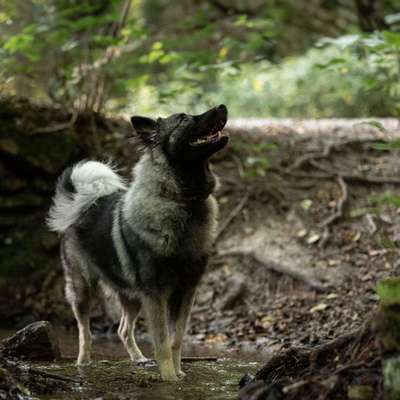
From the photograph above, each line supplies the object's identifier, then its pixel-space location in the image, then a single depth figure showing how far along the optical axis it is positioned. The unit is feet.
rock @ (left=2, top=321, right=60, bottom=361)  14.44
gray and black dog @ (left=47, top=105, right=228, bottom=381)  13.50
